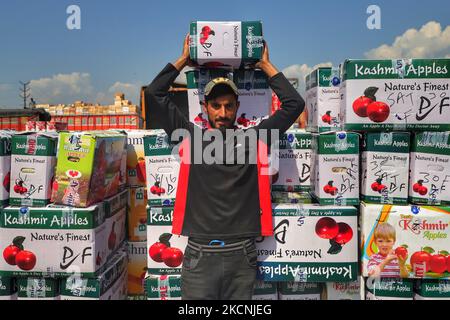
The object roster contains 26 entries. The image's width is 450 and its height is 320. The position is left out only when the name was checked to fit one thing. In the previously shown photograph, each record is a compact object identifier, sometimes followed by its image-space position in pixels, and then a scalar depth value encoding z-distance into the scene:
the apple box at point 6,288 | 3.34
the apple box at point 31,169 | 3.35
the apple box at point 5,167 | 3.33
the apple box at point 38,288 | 3.33
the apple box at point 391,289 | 3.20
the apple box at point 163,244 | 3.33
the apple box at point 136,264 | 4.19
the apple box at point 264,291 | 3.29
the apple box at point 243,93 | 3.32
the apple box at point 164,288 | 3.28
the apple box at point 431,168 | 3.14
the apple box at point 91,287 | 3.31
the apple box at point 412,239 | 3.12
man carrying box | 2.70
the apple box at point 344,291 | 3.30
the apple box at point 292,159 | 3.47
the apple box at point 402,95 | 3.15
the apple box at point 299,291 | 3.33
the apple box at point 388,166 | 3.17
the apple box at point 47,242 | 3.26
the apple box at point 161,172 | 3.38
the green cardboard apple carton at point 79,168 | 3.24
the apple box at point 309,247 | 3.16
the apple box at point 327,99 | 3.55
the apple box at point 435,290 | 3.16
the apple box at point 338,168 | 3.19
